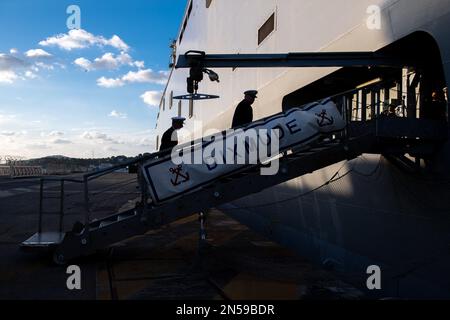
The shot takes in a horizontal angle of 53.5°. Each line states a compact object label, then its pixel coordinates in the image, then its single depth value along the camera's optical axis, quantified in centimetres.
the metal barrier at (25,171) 4444
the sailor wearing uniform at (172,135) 816
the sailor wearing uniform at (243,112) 700
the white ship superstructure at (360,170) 551
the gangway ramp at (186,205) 615
